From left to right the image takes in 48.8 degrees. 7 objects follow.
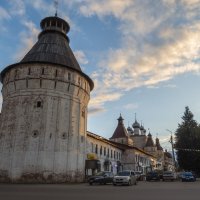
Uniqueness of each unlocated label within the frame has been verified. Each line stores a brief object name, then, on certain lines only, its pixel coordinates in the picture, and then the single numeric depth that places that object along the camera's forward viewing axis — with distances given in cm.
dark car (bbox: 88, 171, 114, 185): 2083
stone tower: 2336
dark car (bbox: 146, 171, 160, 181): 2934
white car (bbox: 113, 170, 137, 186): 1873
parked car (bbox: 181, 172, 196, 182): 2742
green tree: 3479
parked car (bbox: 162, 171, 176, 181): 2877
